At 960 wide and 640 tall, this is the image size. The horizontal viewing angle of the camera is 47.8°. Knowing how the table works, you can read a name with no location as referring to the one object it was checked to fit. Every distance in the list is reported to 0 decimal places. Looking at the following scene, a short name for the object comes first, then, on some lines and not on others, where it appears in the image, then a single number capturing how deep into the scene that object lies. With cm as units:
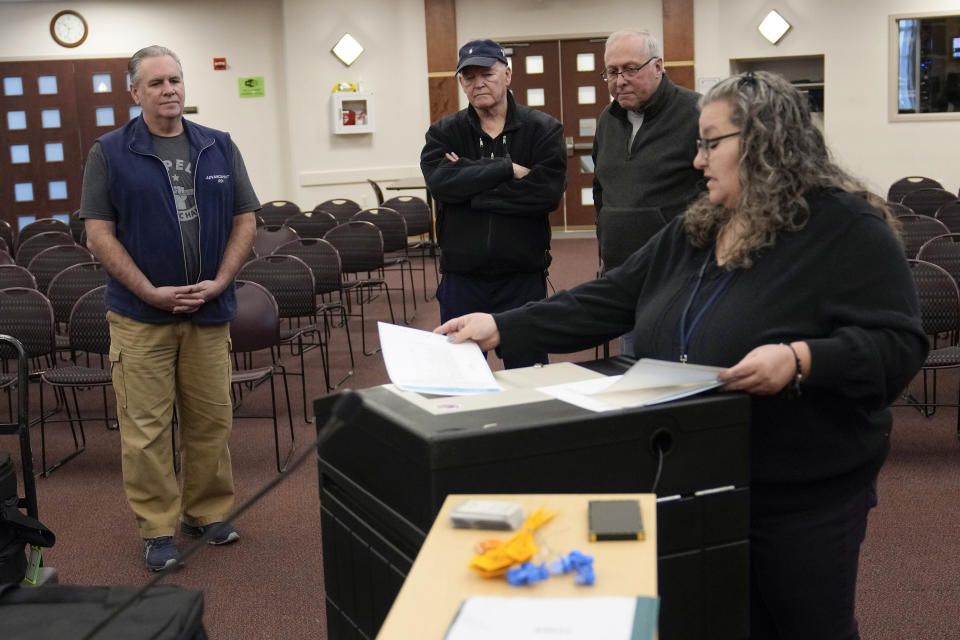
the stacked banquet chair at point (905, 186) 1091
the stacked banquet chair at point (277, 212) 1073
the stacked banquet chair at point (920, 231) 676
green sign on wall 1446
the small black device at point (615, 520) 139
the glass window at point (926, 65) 1366
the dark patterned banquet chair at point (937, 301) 500
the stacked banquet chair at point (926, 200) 972
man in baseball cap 386
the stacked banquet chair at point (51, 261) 735
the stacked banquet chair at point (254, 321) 530
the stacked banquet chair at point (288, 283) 620
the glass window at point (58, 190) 1474
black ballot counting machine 157
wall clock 1420
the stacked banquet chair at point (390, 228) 933
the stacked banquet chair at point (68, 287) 612
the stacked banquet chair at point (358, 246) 820
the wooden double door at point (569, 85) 1453
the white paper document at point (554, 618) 115
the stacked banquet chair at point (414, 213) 1052
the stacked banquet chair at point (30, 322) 526
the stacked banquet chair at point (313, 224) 953
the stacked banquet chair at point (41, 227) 994
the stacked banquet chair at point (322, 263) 710
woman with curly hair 184
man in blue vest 358
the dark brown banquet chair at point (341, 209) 1056
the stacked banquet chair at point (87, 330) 525
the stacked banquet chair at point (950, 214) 820
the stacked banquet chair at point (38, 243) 838
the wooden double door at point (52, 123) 1434
